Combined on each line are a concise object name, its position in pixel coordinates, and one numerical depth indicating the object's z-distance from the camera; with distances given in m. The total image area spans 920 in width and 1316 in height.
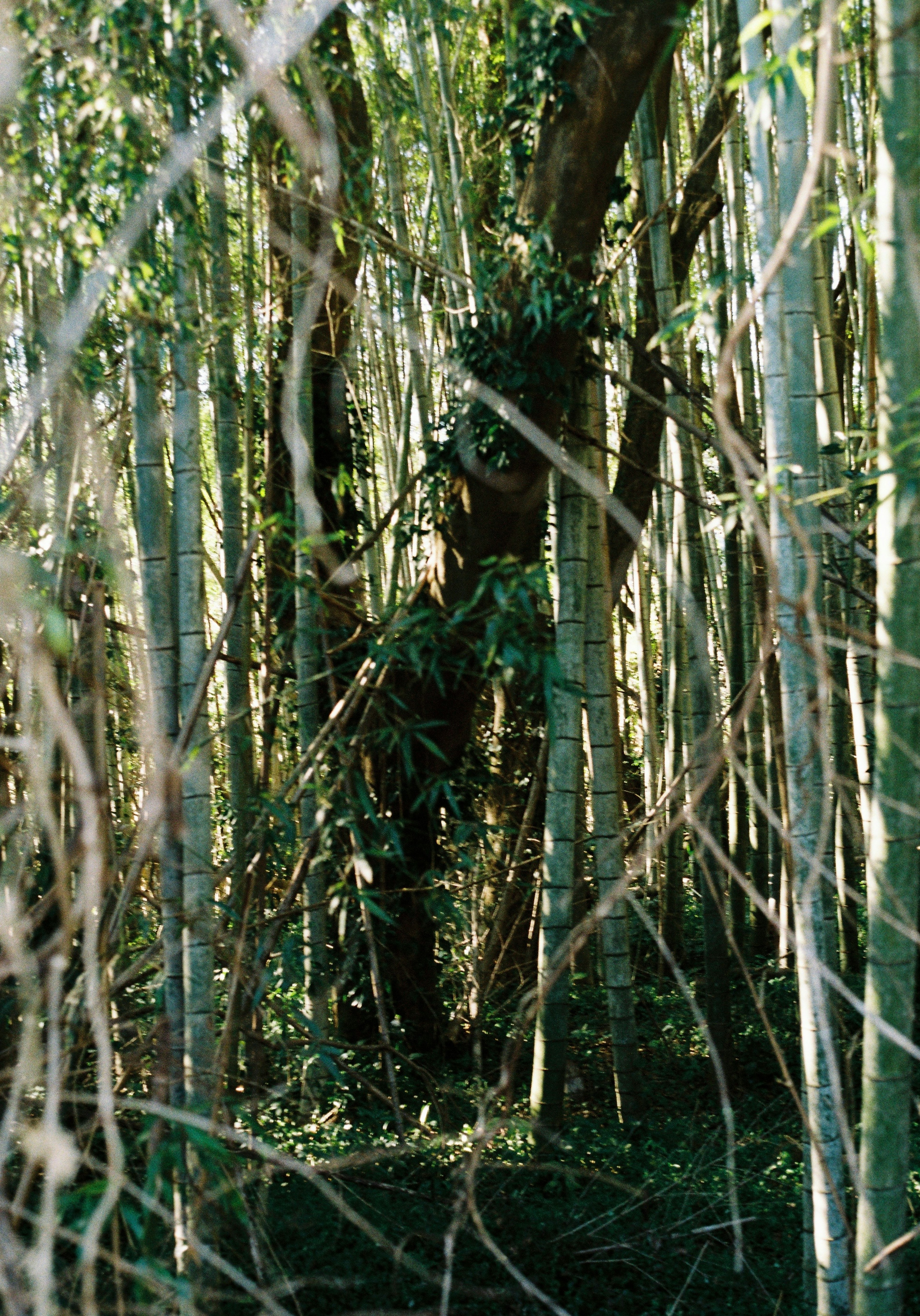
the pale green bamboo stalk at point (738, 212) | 4.11
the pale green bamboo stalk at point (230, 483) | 2.55
